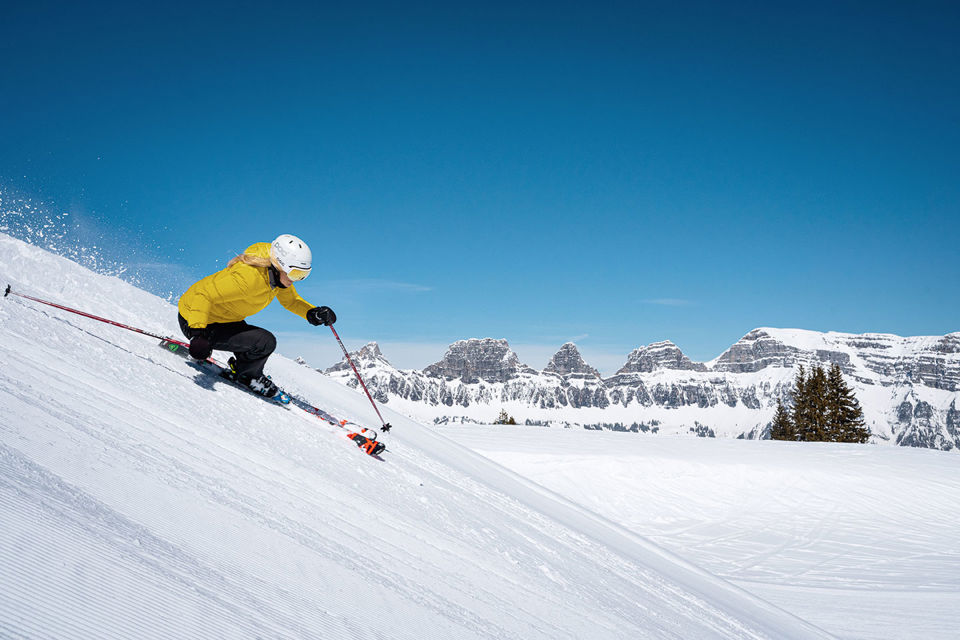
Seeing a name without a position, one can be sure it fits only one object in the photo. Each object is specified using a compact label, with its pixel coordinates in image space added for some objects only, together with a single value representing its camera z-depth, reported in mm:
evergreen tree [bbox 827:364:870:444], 40281
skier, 5801
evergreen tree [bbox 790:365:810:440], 41938
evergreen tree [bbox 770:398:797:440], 42750
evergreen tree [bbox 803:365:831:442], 40828
